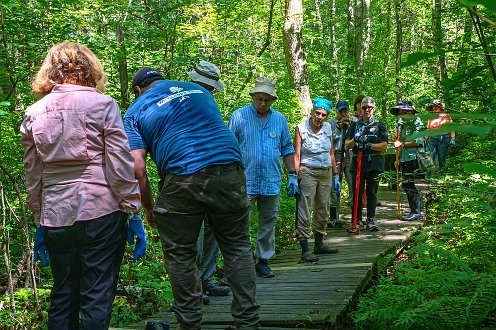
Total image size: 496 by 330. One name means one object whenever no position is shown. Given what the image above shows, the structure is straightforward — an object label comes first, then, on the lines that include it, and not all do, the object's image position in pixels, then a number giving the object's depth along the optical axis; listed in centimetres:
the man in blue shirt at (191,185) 361
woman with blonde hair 322
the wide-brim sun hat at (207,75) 518
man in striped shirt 599
